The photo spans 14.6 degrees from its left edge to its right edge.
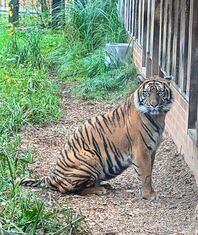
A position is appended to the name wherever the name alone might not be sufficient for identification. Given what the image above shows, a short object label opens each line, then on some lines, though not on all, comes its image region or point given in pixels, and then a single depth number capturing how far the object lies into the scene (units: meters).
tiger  6.83
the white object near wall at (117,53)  12.62
